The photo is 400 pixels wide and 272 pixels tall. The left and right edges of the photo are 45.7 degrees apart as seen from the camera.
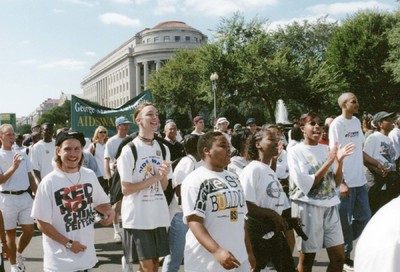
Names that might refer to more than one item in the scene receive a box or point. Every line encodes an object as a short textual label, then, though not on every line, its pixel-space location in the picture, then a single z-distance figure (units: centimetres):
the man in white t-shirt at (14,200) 629
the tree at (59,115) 12506
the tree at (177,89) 5894
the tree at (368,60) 4012
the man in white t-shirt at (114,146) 844
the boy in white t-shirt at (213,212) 334
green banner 1073
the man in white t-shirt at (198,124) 976
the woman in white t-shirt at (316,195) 465
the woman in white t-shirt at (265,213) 427
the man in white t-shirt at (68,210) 363
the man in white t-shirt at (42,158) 834
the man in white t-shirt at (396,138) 816
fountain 4569
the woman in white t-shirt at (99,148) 968
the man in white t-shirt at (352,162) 604
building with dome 10188
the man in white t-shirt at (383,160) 697
